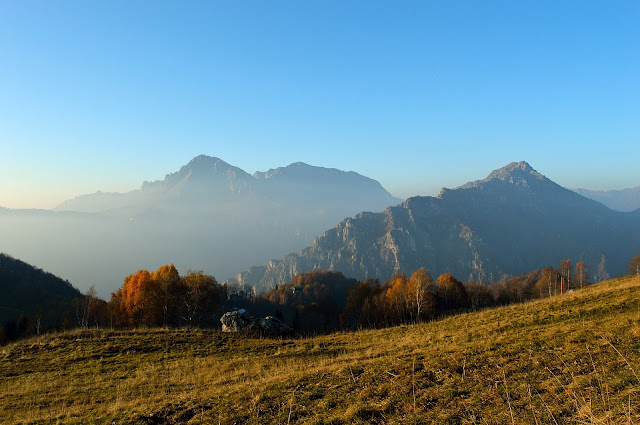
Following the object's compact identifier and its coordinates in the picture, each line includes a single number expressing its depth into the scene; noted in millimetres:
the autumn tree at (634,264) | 87325
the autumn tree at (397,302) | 70406
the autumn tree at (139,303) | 52250
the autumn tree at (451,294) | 75881
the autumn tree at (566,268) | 106831
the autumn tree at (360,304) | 86062
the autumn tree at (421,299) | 61219
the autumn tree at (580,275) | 98062
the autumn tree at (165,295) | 52016
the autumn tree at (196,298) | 53344
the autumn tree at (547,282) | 94175
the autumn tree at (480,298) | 81162
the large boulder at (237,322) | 31750
